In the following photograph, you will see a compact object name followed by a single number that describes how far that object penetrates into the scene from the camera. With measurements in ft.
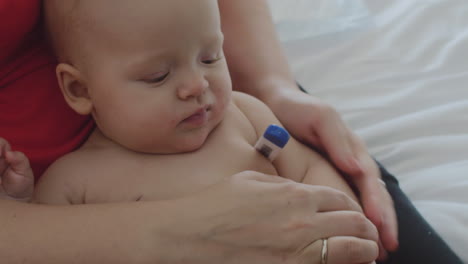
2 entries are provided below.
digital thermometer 2.81
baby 2.70
